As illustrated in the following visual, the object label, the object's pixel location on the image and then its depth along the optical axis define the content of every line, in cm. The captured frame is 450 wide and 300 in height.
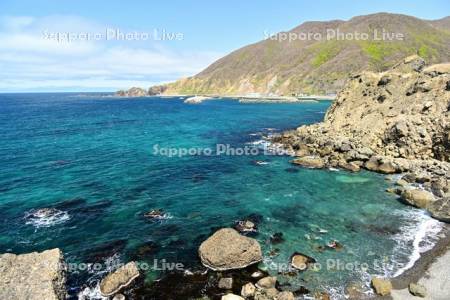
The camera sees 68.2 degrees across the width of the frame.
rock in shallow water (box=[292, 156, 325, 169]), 5094
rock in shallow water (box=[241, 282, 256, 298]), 2248
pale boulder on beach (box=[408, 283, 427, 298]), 2209
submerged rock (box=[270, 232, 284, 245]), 2936
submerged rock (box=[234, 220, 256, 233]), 3155
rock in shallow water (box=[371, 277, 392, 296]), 2242
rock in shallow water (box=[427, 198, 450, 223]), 3232
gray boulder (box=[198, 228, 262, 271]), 2552
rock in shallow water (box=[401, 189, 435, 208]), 3556
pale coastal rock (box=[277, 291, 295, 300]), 2162
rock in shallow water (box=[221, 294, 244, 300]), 2167
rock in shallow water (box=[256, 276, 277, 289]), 2323
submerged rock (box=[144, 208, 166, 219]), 3425
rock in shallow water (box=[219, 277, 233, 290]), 2322
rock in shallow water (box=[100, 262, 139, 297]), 2287
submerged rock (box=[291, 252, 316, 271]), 2558
